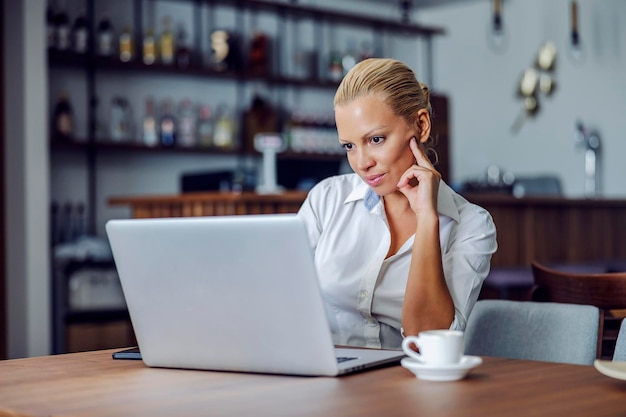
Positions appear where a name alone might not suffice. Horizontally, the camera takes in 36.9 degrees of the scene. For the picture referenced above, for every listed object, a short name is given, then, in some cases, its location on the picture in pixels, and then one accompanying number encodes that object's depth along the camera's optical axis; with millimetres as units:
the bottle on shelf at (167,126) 5984
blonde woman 1806
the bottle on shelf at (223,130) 6238
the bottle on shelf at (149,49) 5914
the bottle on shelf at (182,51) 6133
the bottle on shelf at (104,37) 5730
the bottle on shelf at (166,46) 6016
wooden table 1127
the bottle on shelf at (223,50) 6312
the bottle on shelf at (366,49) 7250
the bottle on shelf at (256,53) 6551
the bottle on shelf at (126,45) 5832
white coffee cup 1313
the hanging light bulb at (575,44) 6488
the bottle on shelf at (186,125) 6078
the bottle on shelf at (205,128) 6176
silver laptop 1295
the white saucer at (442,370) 1298
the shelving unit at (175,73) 5211
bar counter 4219
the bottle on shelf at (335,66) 7035
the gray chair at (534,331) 1729
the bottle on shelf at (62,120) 5508
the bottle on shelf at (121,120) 5805
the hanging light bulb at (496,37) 7320
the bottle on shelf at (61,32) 5535
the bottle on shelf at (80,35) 5629
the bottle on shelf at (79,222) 5613
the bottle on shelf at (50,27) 5526
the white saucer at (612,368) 1236
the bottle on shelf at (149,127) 5902
